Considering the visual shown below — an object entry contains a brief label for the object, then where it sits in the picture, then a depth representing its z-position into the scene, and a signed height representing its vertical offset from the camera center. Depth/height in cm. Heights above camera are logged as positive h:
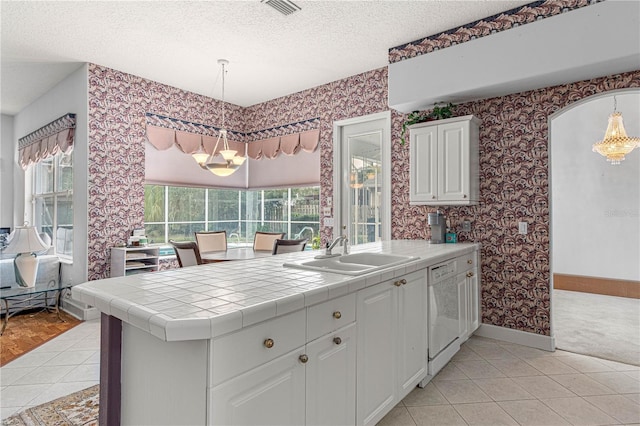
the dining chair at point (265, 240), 482 -34
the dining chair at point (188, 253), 367 -39
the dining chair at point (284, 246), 383 -33
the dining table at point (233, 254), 392 -47
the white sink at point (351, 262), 204 -32
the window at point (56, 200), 491 +22
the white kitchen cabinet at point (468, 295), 308 -73
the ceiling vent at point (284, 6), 298 +179
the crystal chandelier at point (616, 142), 437 +91
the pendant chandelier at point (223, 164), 388 +58
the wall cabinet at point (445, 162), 340 +53
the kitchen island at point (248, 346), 118 -52
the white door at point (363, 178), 442 +49
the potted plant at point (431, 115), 359 +104
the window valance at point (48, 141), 441 +104
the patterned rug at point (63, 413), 215 -125
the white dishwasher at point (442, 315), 254 -76
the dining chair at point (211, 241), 461 -34
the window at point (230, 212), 517 +5
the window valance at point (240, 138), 495 +118
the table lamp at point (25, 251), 398 -40
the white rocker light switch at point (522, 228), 340 -12
